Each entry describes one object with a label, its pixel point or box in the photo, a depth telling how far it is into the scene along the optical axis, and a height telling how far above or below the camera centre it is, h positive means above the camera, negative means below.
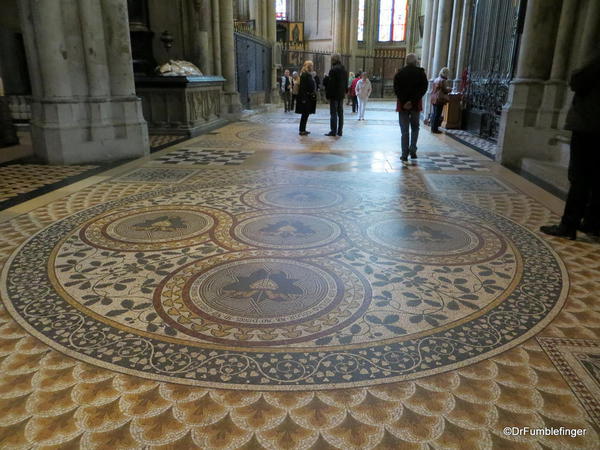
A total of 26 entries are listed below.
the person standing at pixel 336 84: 9.23 -0.05
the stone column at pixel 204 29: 11.97 +1.29
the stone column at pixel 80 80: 6.35 -0.02
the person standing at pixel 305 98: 9.76 -0.36
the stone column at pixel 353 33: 29.78 +3.05
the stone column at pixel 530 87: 6.55 -0.06
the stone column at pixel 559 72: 6.22 +0.16
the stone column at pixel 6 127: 8.09 -0.84
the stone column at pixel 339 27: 29.70 +3.42
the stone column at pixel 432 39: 14.96 +1.41
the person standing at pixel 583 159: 3.36 -0.56
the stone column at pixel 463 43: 12.20 +1.04
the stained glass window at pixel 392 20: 31.03 +4.06
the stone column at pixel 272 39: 20.02 +1.77
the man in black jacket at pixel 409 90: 6.78 -0.11
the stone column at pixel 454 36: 12.69 +1.26
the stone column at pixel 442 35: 13.09 +1.32
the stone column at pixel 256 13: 19.31 +2.75
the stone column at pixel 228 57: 12.89 +0.64
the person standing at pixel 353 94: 17.95 -0.48
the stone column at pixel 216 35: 12.60 +1.20
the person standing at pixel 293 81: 17.79 +0.00
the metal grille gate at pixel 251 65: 15.51 +0.55
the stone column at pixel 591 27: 5.68 +0.68
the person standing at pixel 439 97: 10.96 -0.34
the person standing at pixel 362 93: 14.29 -0.34
